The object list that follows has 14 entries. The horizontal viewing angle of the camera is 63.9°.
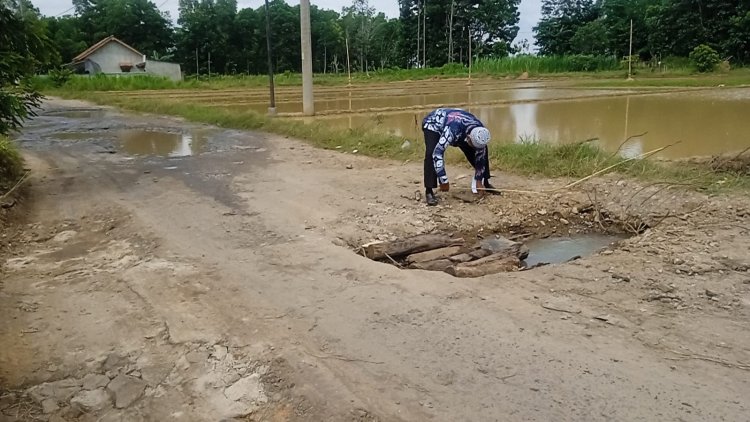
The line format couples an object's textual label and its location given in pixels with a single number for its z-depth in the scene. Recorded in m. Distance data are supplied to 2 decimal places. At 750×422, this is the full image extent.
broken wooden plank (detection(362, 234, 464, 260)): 5.37
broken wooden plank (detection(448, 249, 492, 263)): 5.12
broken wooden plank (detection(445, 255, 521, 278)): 4.75
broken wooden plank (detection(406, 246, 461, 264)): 5.23
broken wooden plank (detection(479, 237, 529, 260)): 5.26
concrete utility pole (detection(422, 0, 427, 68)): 55.78
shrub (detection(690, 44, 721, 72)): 35.23
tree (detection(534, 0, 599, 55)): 56.28
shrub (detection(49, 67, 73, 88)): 36.72
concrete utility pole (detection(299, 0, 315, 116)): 17.08
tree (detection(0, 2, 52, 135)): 6.55
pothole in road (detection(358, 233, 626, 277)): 4.91
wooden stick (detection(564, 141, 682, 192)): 7.03
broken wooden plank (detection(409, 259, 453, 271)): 5.02
